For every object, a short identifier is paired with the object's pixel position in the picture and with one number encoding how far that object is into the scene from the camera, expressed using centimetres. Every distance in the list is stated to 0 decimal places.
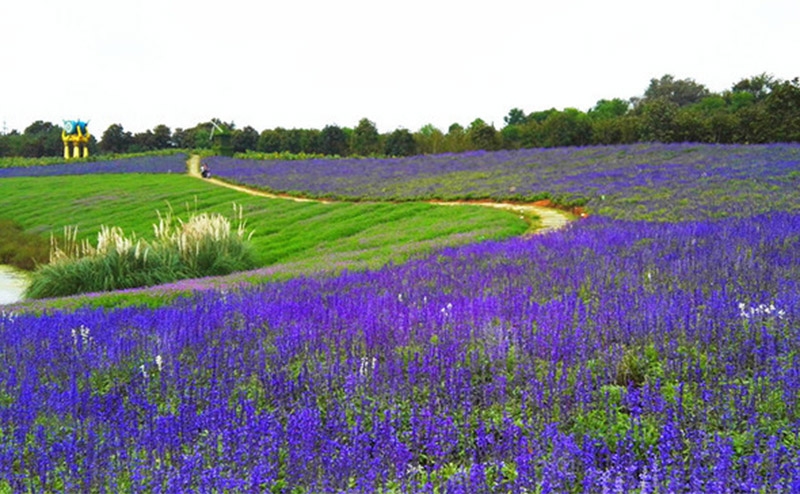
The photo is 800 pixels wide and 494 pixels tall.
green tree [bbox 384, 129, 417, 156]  7038
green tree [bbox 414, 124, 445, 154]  6594
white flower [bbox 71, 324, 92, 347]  662
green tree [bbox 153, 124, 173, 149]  9700
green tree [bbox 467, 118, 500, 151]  5950
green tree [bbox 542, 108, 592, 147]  5606
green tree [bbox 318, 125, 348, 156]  8300
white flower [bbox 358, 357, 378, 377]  498
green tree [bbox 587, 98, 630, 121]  8516
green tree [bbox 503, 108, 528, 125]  9812
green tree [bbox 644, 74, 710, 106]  9133
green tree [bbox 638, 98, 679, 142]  4778
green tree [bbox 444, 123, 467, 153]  6175
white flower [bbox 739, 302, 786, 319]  541
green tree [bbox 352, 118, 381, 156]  7712
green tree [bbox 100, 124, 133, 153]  9738
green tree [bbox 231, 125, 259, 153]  8769
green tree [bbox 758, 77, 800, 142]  4131
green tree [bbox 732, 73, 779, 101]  7194
